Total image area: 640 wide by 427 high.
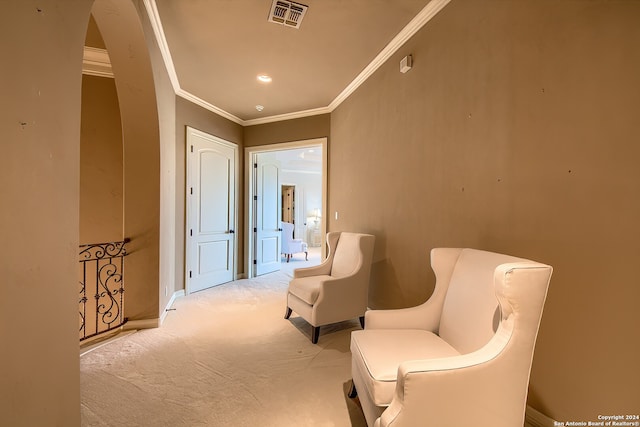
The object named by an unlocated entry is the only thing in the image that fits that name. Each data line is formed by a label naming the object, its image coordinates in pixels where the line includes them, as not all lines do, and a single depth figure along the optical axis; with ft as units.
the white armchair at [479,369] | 3.31
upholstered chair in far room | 22.39
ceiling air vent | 6.86
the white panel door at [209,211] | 12.61
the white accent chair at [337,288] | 8.14
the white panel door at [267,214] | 16.31
